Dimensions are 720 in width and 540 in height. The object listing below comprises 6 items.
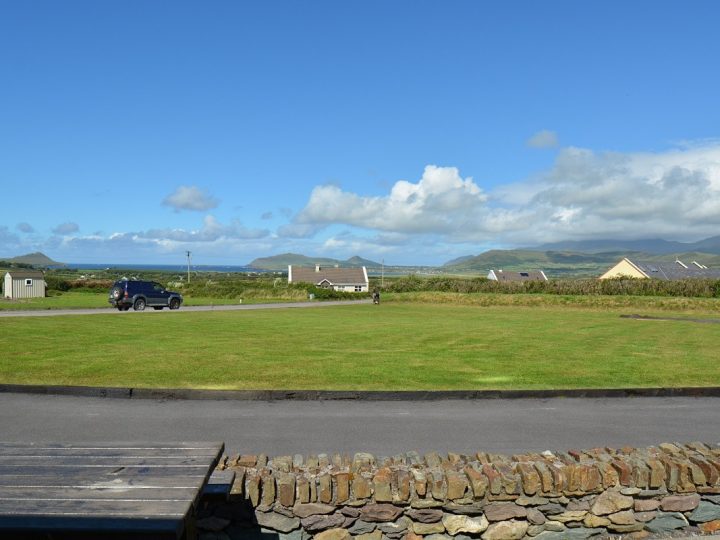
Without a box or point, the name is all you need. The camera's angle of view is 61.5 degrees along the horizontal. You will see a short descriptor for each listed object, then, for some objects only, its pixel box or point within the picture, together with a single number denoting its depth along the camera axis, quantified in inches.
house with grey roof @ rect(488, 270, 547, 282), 5260.8
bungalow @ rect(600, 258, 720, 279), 3265.3
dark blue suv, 1605.6
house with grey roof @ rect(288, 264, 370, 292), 4576.8
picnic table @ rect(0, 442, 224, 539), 135.4
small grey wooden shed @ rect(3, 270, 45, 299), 2208.9
